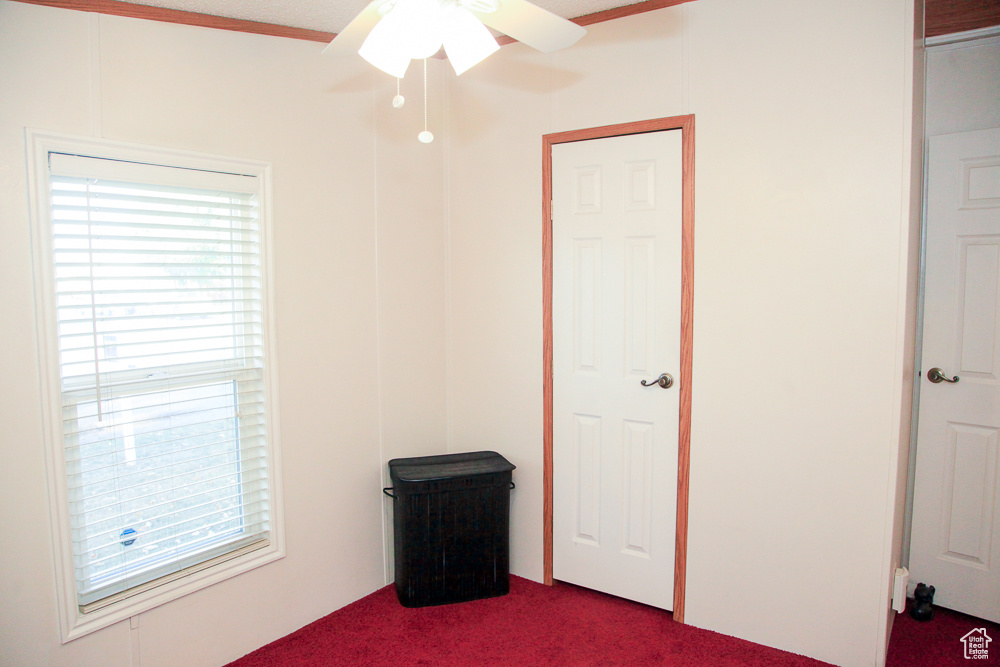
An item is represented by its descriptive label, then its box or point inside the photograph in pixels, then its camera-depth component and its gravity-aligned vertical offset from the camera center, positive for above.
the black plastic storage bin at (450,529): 2.45 -1.04
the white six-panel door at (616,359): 2.34 -0.28
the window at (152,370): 1.75 -0.26
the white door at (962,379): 2.34 -0.36
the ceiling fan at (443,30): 1.48 +0.74
